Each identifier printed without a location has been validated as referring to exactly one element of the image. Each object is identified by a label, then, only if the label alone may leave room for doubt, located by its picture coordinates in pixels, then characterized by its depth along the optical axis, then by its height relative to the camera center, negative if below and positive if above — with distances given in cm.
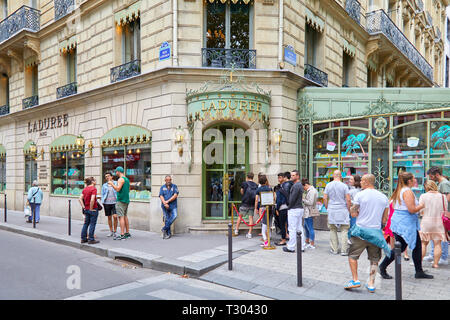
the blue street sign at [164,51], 1055 +350
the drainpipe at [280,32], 1071 +410
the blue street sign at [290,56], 1088 +348
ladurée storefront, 1035 +99
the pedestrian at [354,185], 831 -51
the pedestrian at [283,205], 858 -99
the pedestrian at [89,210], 898 -113
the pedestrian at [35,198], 1251 -115
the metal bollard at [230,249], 665 -162
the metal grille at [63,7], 1391 +649
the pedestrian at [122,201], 955 -97
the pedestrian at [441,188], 691 -48
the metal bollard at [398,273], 450 -140
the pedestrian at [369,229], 525 -97
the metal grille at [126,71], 1166 +327
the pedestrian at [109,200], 973 -95
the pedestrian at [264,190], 867 -77
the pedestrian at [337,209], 767 -98
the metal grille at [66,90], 1417 +316
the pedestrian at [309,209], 835 -106
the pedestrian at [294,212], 790 -106
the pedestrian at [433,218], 645 -100
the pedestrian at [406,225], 595 -105
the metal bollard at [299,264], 568 -161
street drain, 745 -213
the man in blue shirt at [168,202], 965 -102
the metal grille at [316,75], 1213 +323
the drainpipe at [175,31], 1040 +401
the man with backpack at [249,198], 962 -90
